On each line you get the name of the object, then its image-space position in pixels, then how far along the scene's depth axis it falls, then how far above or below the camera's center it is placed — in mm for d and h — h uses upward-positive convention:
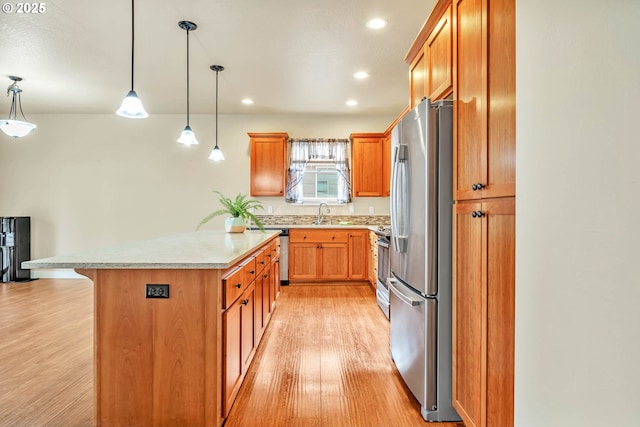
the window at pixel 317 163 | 5703 +853
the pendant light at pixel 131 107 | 2264 +706
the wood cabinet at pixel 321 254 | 5129 -580
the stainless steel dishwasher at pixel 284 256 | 5160 -616
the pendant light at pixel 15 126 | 3732 +959
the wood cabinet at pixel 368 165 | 5508 +795
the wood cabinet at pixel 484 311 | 1271 -401
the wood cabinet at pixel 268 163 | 5461 +817
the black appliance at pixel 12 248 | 5188 -509
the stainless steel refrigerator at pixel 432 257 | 1801 -223
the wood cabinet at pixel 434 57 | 1873 +974
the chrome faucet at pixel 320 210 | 5762 +80
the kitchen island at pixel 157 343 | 1627 -608
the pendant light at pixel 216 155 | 4020 +693
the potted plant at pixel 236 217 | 3389 -24
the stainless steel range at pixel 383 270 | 3604 -602
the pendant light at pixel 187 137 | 3219 +719
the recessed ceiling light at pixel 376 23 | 2871 +1614
